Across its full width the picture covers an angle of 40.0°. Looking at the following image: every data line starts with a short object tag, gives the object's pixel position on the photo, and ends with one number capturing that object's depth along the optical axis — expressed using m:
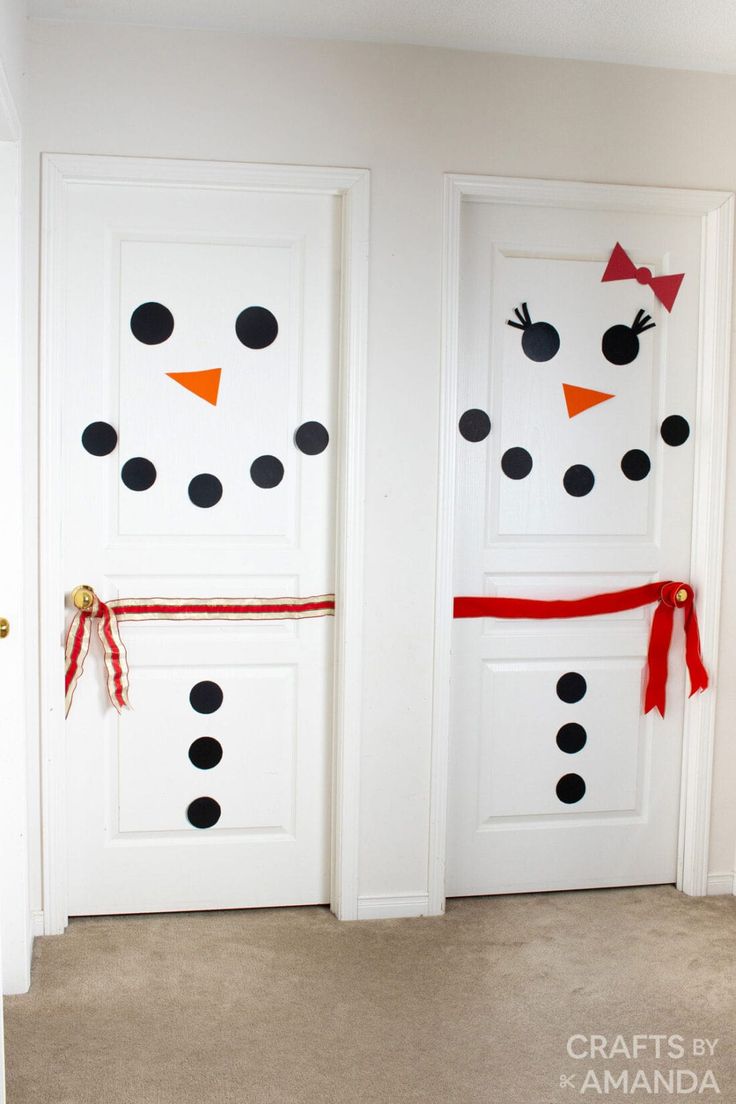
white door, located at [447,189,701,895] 2.85
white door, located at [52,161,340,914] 2.67
